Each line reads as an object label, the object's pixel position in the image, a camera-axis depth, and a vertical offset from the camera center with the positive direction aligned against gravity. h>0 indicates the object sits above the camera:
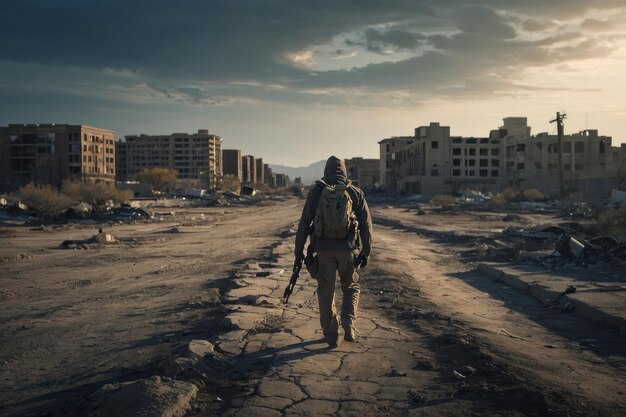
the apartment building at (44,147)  121.81 +8.04
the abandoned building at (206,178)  155.55 +2.33
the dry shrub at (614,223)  19.61 -1.22
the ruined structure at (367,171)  189.12 +5.15
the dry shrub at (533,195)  62.81 -0.79
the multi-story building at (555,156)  93.00 +4.93
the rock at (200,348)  6.14 -1.67
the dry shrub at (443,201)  61.33 -1.39
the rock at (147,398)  4.54 -1.64
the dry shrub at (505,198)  59.33 -1.06
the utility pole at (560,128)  55.47 +5.42
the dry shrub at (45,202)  39.34 -0.99
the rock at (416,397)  4.96 -1.73
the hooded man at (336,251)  6.75 -0.71
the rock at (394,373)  5.70 -1.74
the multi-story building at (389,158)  137.86 +7.16
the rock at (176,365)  5.60 -1.65
